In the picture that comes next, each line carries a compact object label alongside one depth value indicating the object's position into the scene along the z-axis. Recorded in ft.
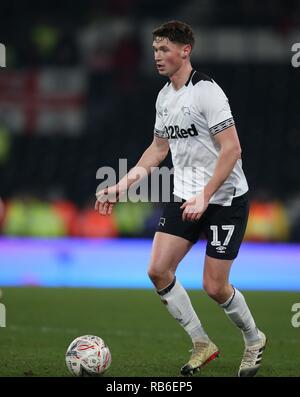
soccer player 38.34
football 37.50
